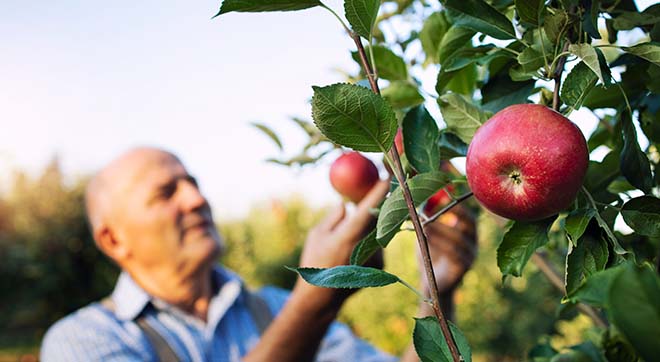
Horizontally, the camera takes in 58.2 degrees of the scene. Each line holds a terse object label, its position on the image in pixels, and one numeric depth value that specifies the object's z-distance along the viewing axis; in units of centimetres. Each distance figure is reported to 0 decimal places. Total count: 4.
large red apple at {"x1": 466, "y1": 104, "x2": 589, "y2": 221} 42
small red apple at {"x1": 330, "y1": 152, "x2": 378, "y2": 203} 89
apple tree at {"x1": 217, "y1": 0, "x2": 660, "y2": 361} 41
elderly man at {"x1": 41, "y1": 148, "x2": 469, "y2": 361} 170
